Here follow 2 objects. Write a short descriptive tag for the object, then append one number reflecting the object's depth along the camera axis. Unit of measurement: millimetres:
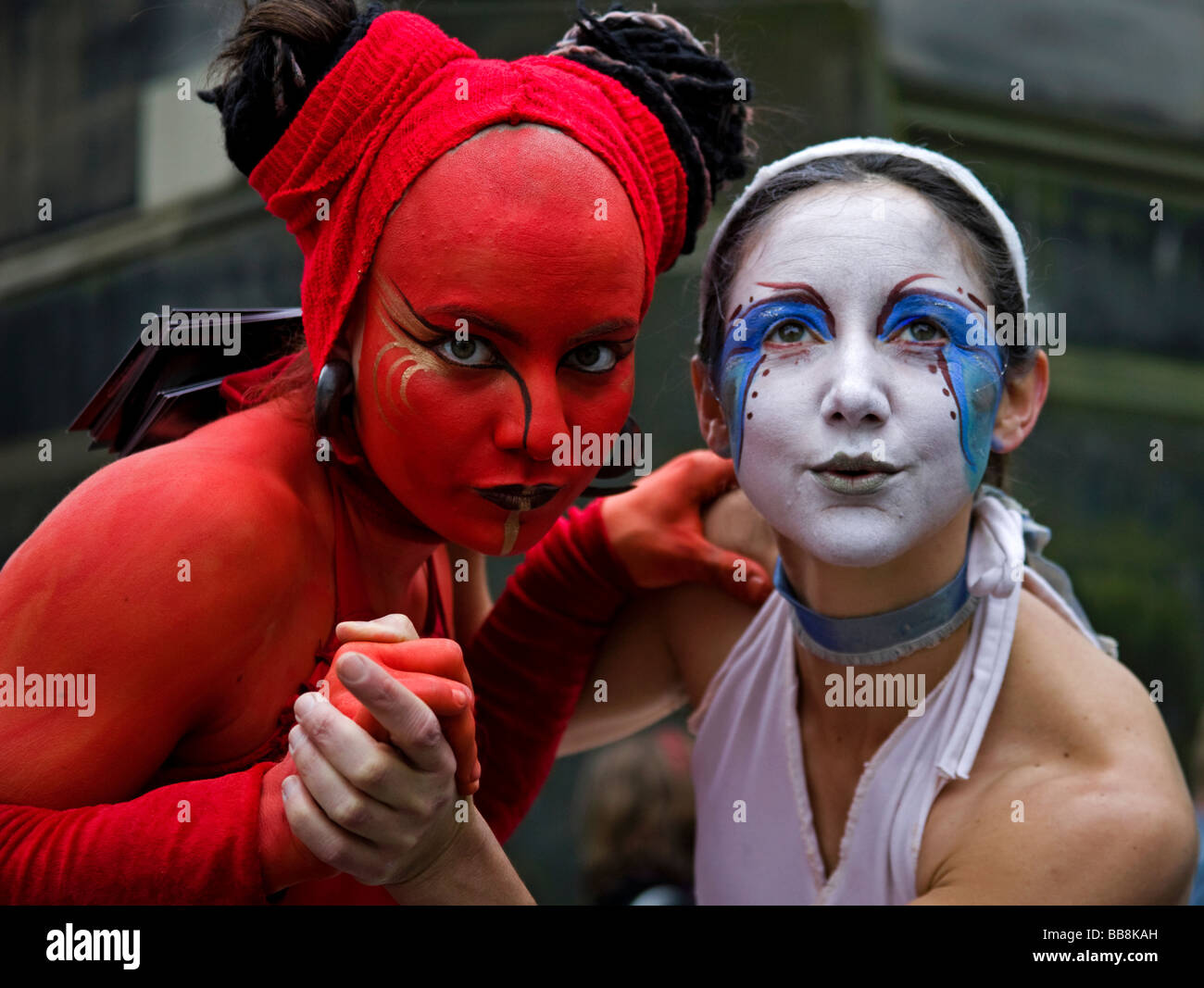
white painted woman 1877
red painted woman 1788
